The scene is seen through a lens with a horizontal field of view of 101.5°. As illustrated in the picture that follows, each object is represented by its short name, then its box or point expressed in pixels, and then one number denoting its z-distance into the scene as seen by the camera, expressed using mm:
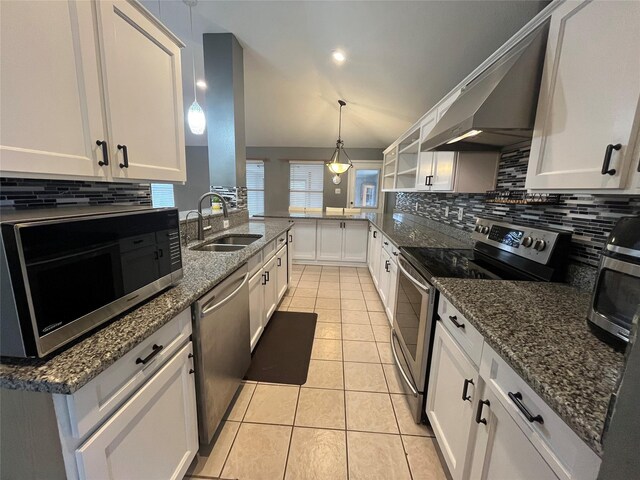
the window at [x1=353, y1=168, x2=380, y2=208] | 6242
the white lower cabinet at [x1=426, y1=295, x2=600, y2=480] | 623
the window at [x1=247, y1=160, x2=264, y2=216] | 6461
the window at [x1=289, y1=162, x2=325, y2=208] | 6328
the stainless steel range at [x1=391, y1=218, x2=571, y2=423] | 1337
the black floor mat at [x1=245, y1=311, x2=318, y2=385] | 1938
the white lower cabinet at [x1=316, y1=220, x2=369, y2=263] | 4461
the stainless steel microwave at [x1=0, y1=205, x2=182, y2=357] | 585
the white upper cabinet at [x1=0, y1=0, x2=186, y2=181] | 715
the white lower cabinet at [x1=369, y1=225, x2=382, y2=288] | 3438
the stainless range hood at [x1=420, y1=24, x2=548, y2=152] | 1188
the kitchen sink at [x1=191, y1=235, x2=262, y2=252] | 2132
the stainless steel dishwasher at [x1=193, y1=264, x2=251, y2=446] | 1191
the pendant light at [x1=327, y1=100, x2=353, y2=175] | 3964
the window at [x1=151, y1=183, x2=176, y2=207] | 6284
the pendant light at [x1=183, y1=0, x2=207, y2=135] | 2408
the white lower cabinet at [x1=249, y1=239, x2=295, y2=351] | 2010
